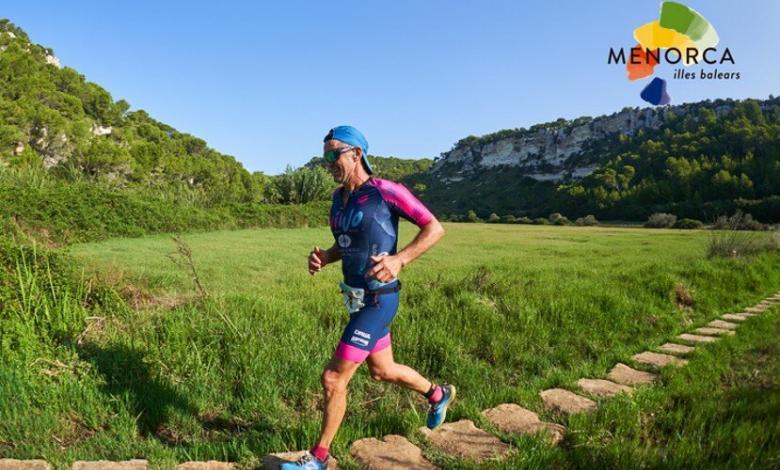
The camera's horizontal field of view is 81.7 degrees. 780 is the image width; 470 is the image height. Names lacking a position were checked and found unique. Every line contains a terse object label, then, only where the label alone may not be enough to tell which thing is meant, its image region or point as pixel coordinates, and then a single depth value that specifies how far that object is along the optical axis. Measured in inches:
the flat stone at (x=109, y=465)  104.0
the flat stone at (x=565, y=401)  151.5
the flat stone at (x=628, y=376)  182.7
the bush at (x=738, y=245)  545.6
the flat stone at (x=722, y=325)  277.4
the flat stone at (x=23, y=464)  103.3
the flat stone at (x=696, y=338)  244.6
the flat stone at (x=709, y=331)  261.7
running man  102.9
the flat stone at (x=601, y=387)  167.5
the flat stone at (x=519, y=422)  129.3
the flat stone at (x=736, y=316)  302.0
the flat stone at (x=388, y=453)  110.8
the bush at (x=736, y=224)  639.1
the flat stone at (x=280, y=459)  107.3
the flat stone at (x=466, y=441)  117.3
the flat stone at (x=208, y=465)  105.9
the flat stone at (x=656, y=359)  203.4
